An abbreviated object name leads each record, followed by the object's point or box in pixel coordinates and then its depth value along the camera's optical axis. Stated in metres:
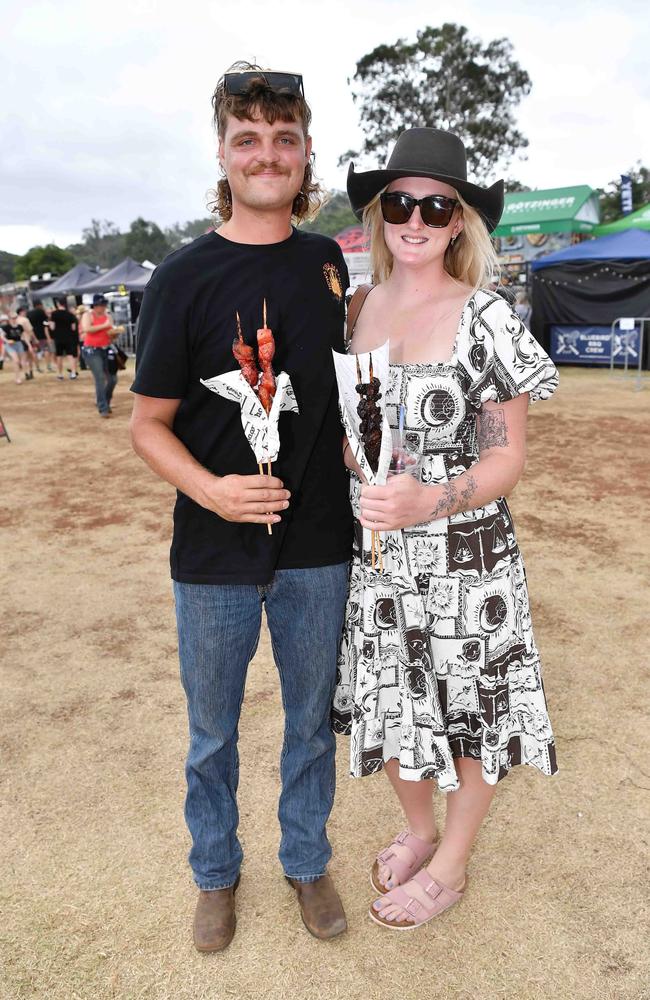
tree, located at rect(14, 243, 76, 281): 68.69
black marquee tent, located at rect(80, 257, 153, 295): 24.69
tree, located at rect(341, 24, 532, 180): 34.22
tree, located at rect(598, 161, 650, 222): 47.94
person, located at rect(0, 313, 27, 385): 17.45
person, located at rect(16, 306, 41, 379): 18.46
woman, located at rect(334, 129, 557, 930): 2.01
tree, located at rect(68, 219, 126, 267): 94.12
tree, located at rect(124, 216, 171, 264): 82.50
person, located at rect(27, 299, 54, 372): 19.77
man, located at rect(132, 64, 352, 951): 1.92
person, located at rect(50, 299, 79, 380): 17.42
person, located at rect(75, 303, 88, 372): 19.90
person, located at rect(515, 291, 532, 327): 17.73
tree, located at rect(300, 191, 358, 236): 56.89
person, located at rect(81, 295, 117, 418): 11.18
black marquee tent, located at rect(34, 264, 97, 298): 28.33
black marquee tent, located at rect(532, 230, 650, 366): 15.97
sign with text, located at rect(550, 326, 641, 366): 16.30
